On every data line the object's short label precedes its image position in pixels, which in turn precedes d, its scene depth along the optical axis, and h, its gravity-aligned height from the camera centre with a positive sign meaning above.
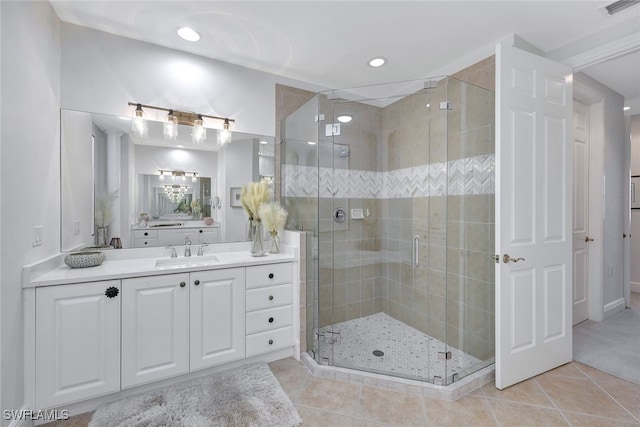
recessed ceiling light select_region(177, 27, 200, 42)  2.11 +1.39
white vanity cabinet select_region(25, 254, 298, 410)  1.60 -0.75
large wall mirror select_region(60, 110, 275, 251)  2.07 +0.27
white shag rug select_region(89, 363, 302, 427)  1.63 -1.20
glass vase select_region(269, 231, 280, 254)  2.53 -0.26
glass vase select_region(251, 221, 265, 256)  2.43 -0.25
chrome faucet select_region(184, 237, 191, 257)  2.38 -0.28
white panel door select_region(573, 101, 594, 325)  3.00 +0.01
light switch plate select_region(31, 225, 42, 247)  1.65 -0.13
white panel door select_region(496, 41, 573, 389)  1.93 +0.00
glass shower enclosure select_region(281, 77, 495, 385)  2.25 -0.07
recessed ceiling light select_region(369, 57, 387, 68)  2.57 +1.42
